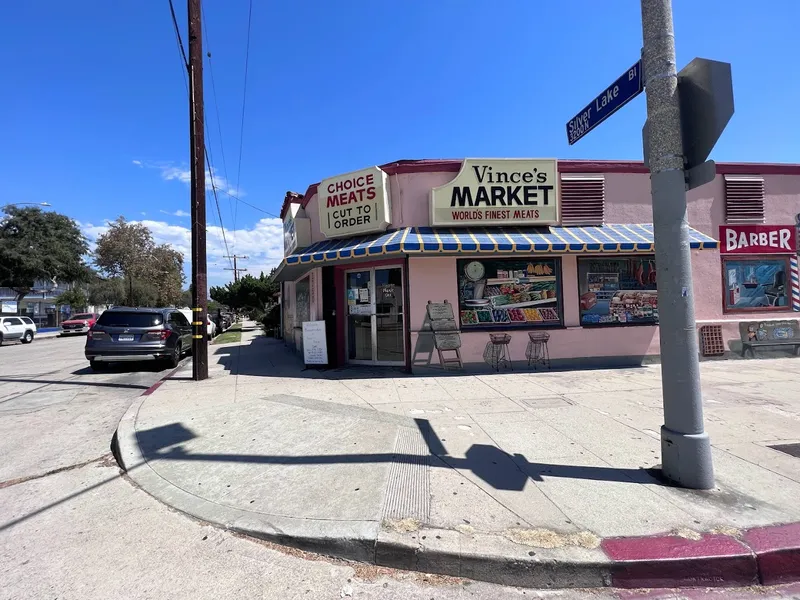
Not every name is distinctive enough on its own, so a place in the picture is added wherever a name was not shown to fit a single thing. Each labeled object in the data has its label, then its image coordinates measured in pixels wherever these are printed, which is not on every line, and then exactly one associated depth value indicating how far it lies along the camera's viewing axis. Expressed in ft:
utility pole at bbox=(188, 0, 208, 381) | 30.48
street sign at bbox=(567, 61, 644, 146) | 13.87
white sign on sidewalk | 33.42
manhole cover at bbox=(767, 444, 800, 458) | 14.74
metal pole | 12.48
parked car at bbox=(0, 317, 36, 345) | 83.46
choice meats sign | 31.68
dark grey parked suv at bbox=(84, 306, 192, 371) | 36.01
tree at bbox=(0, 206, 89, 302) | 116.98
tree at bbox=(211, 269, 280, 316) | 129.36
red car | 105.29
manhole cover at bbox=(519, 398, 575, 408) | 21.49
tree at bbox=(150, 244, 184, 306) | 164.45
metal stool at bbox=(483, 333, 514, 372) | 31.27
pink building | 31.37
